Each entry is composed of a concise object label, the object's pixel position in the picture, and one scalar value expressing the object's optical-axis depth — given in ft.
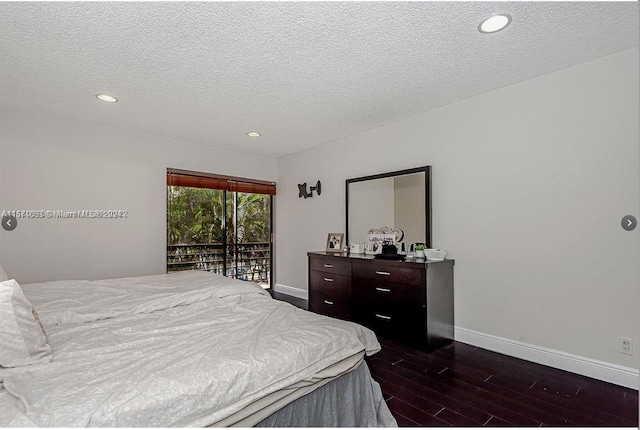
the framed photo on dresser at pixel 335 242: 14.40
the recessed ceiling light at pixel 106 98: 9.87
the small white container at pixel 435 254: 10.50
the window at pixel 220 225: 14.96
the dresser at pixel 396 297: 9.64
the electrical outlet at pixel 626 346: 7.39
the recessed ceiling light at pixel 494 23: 6.35
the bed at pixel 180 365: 3.63
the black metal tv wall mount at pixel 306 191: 15.79
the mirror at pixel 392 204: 11.41
